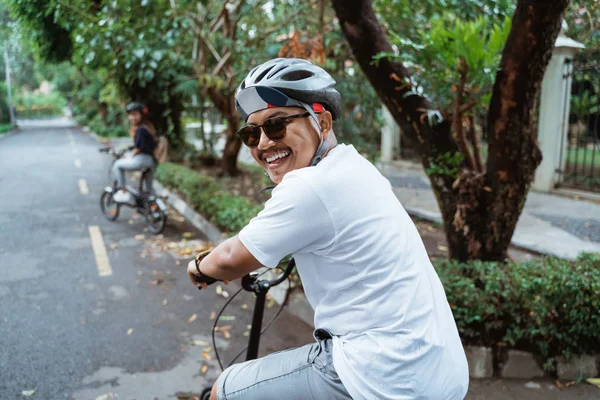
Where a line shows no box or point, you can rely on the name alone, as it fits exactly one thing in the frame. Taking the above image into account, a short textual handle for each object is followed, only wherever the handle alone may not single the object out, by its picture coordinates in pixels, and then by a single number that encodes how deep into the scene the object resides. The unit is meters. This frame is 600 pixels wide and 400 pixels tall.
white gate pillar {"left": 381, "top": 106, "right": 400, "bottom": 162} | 15.41
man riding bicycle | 1.48
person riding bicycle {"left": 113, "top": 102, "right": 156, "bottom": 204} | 8.13
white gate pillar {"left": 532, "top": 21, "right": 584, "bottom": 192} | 10.21
